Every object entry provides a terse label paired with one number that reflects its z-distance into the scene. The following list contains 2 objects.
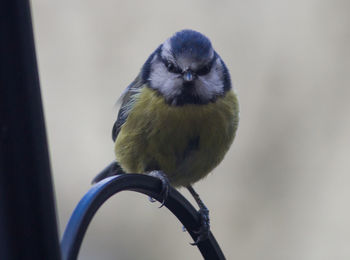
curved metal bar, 1.90
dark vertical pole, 1.36
